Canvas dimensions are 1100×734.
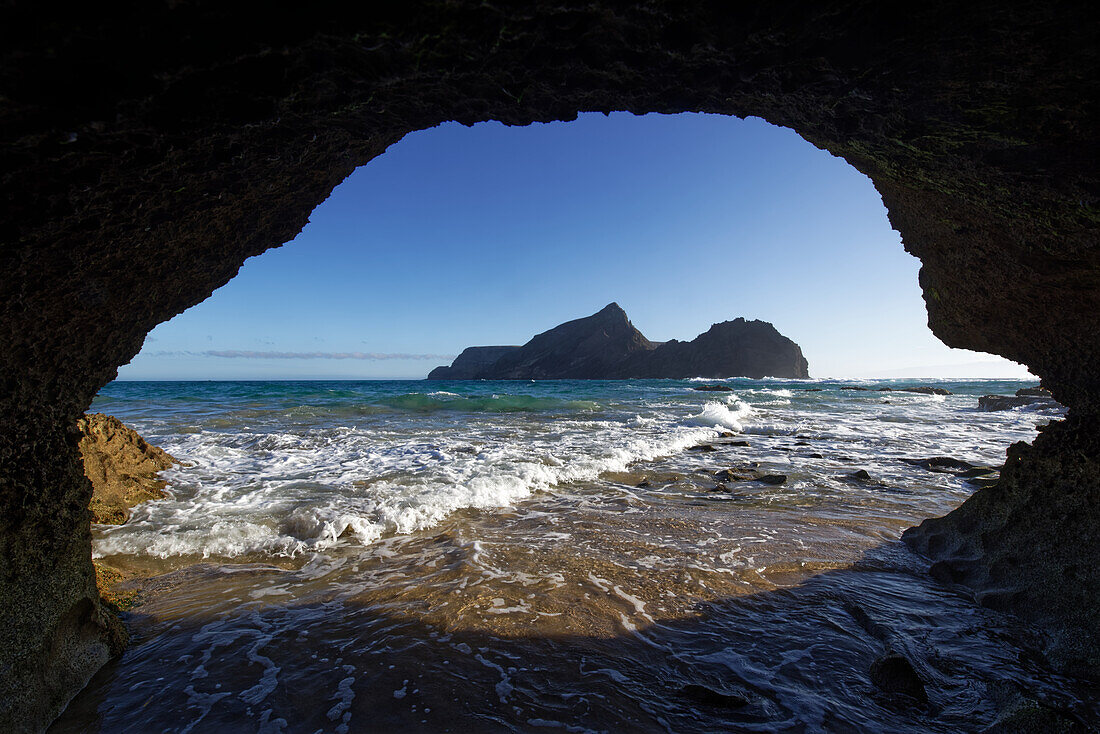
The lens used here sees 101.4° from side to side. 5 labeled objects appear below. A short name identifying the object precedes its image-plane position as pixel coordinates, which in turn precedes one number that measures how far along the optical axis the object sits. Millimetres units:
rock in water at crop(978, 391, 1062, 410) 22047
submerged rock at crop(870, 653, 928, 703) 2496
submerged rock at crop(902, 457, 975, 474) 8117
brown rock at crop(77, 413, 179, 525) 5375
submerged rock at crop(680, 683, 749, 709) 2445
